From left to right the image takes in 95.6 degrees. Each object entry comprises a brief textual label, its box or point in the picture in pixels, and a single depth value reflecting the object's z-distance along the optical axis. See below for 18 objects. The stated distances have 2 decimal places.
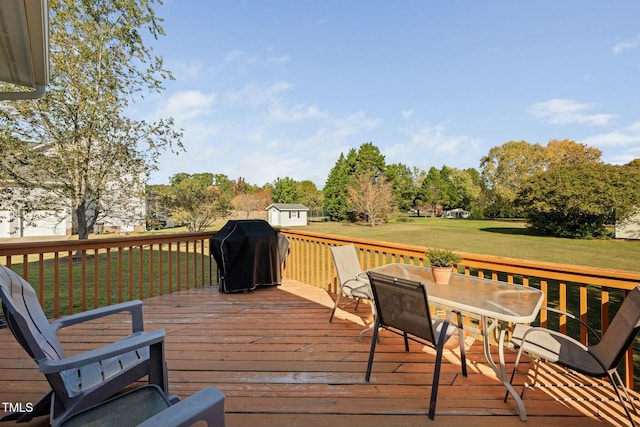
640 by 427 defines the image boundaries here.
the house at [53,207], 7.15
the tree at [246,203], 23.08
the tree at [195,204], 10.86
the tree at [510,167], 29.47
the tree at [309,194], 37.38
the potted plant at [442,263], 2.43
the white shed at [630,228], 16.47
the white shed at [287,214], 26.64
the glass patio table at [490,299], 1.78
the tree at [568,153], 28.12
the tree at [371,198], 26.97
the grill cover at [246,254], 4.16
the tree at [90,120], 6.59
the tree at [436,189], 43.66
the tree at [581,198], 15.99
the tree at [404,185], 30.80
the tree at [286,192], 39.66
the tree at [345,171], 29.95
